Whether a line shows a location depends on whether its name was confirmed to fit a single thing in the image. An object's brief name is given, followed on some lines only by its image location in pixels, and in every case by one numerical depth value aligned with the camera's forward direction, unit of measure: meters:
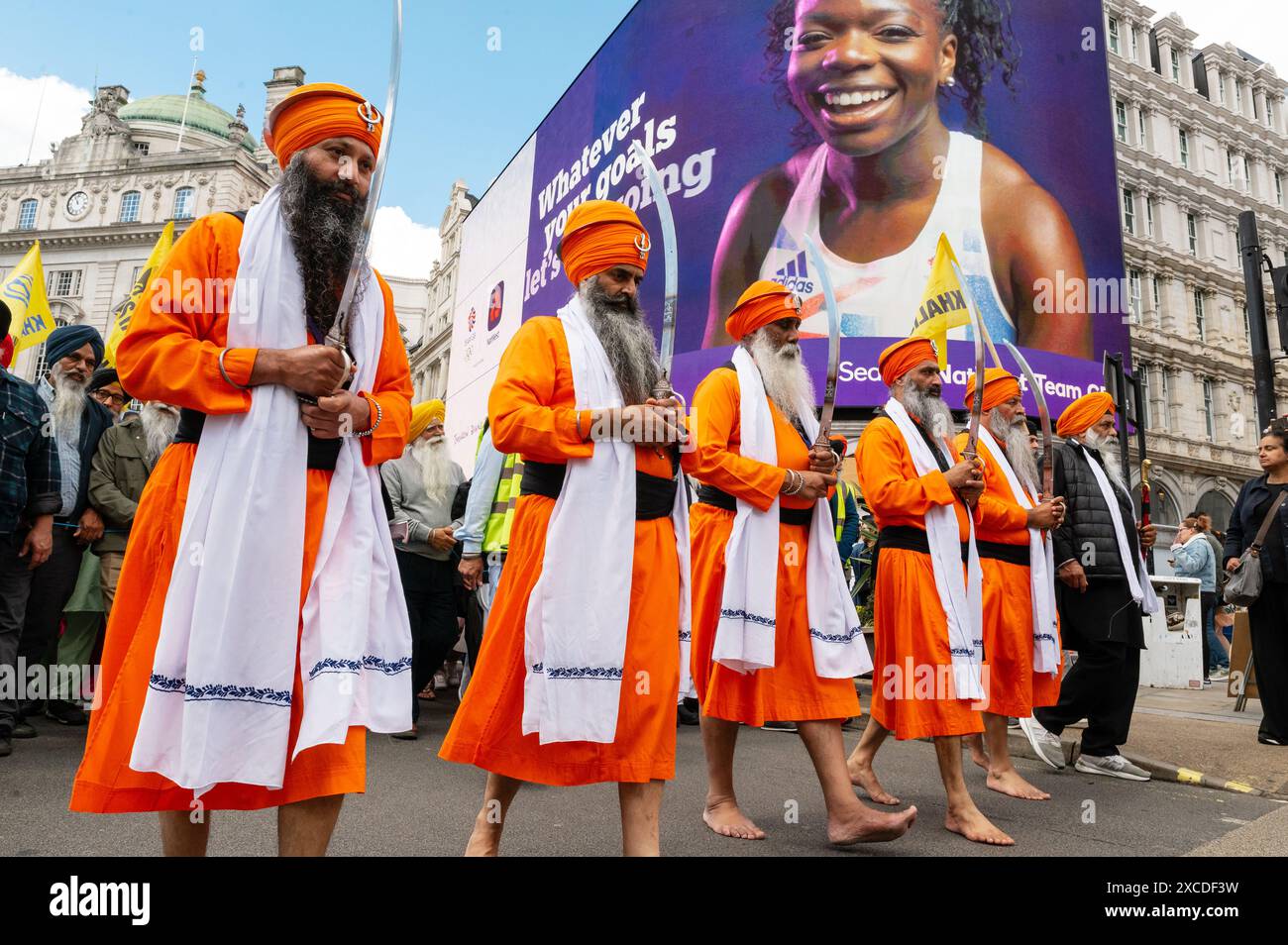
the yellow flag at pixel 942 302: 5.48
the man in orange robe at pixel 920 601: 3.63
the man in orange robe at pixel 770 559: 3.38
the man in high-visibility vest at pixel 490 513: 5.10
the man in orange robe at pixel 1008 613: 4.45
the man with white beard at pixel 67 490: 5.35
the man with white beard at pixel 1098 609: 4.96
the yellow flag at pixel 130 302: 5.51
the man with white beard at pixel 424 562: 5.86
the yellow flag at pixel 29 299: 8.10
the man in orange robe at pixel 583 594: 2.55
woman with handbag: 5.81
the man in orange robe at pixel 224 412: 1.97
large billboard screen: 20.69
